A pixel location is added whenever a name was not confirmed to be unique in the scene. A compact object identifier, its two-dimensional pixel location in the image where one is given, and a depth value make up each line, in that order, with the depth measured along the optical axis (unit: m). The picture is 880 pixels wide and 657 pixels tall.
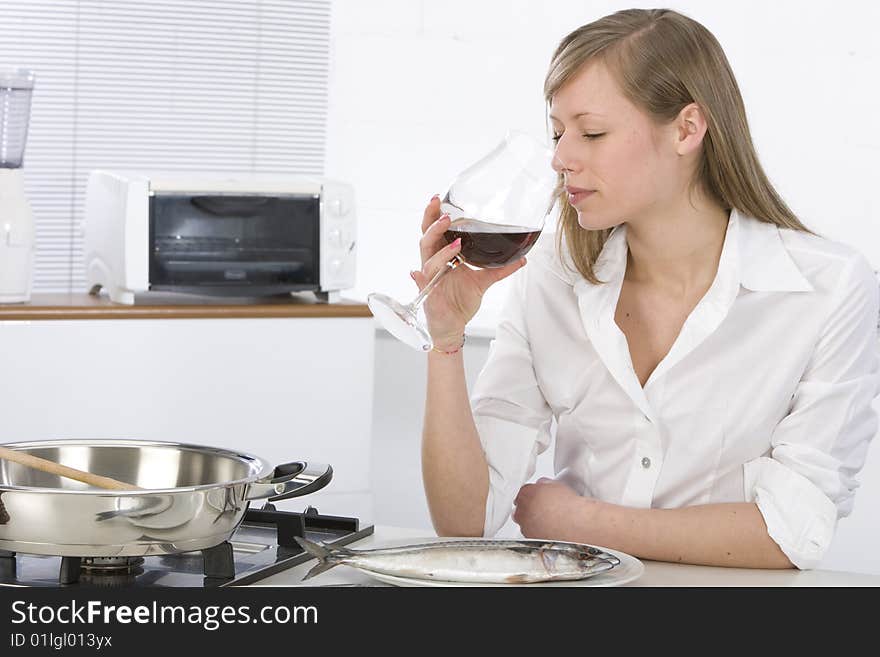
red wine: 1.71
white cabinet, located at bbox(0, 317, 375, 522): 2.89
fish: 1.53
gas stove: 1.51
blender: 2.93
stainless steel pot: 1.46
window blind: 3.60
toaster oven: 3.01
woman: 1.87
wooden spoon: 1.53
